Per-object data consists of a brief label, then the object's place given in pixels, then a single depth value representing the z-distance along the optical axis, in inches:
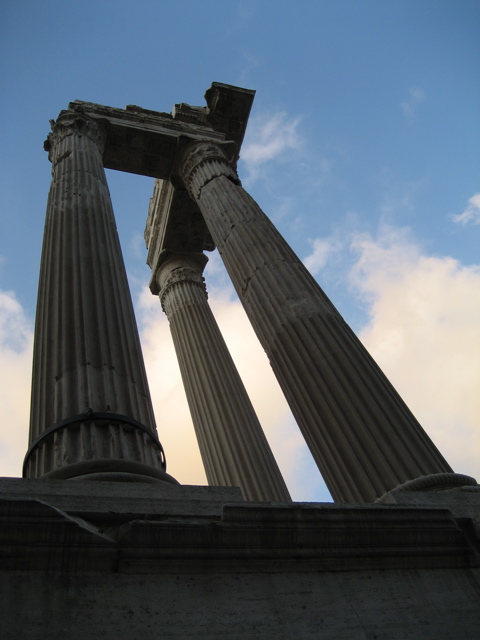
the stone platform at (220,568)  218.7
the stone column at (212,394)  735.7
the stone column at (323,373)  417.4
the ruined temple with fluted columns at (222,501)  227.8
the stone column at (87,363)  316.5
